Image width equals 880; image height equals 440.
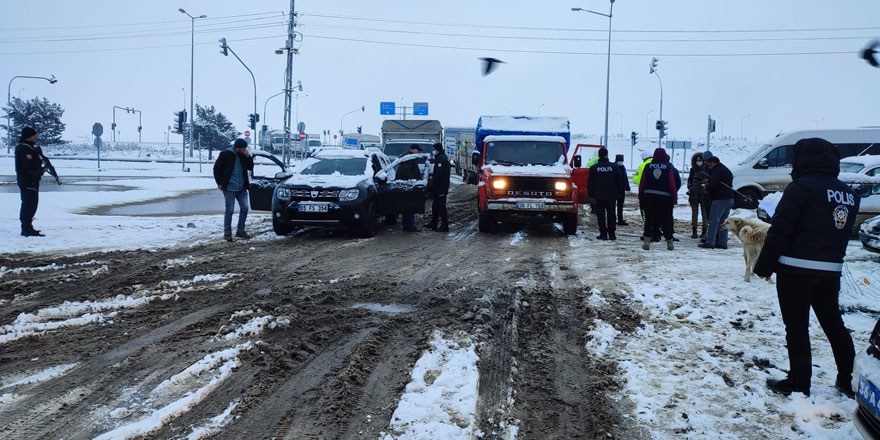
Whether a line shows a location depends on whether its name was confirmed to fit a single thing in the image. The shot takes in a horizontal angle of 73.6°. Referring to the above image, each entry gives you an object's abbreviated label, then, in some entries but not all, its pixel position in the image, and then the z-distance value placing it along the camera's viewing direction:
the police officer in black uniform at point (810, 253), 3.81
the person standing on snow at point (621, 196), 13.30
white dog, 7.04
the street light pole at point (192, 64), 41.66
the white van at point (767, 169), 15.67
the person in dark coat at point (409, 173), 12.08
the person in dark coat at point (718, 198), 9.76
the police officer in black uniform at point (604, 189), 11.48
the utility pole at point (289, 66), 28.77
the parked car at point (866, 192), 11.64
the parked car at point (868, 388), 2.92
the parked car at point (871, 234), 9.00
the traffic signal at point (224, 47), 29.70
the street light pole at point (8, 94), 41.00
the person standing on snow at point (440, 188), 11.50
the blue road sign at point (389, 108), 79.88
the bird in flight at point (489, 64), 11.73
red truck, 11.56
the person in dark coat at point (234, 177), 10.35
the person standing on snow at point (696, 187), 10.92
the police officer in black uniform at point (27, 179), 9.74
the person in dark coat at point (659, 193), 9.63
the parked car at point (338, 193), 10.47
